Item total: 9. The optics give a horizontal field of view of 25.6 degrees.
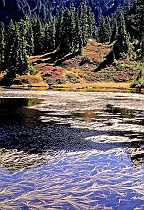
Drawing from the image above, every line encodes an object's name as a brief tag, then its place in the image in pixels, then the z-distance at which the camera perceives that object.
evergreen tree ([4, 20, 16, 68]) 101.07
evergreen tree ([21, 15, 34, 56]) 119.38
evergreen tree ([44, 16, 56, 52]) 124.25
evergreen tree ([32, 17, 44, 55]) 126.38
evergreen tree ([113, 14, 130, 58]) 101.06
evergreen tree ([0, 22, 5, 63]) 111.92
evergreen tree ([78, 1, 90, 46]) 109.50
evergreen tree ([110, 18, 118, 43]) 117.26
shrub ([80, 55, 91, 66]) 102.44
